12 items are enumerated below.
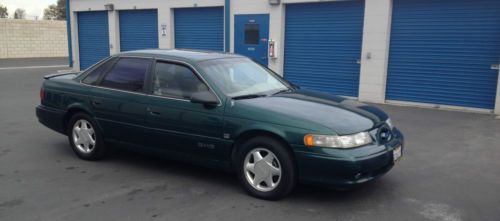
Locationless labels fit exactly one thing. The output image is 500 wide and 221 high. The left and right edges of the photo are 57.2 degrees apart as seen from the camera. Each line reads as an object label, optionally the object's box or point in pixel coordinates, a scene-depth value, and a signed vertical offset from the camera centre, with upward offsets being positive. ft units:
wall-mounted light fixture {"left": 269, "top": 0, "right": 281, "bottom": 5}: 43.09 +2.85
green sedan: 14.39 -3.11
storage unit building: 34.14 -0.64
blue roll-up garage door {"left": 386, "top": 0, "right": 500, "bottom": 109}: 33.55 -1.19
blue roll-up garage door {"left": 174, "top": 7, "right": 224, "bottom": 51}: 49.80 +0.36
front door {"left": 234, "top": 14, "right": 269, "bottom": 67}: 45.27 -0.29
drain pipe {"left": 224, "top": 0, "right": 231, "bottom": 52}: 47.32 +1.00
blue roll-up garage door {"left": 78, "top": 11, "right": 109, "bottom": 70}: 62.34 -1.04
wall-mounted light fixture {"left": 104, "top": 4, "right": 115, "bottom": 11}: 59.11 +2.85
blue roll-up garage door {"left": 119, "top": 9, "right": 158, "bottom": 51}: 55.77 +0.11
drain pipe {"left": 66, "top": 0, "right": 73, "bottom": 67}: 66.03 +0.22
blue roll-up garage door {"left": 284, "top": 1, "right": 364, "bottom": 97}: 39.96 -1.02
